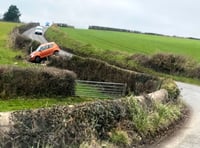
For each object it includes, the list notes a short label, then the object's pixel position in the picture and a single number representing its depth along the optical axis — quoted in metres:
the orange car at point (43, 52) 32.68
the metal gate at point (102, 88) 21.78
